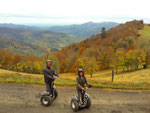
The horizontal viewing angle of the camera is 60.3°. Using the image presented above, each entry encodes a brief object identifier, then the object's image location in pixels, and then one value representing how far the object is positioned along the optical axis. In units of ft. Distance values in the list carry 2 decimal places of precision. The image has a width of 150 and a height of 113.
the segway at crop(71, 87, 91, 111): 26.49
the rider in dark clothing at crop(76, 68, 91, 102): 24.87
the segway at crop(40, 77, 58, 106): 27.99
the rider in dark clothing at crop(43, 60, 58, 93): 26.65
